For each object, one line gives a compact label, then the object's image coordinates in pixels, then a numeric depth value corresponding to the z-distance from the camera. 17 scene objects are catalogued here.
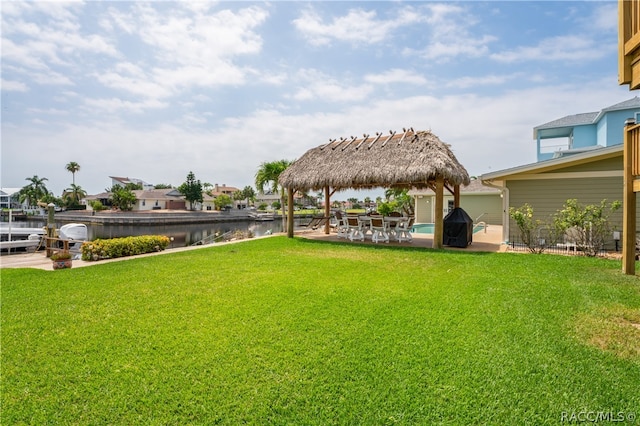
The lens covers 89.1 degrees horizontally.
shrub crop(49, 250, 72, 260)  7.65
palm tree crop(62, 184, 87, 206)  61.62
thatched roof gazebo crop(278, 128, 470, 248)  9.94
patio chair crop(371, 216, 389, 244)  11.53
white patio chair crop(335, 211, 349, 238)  12.72
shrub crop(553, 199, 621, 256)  7.87
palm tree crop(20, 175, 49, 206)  64.88
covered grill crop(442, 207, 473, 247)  10.09
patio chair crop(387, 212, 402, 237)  11.60
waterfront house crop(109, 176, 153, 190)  90.26
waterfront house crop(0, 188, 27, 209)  70.31
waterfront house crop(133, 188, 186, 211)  57.88
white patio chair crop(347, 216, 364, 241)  12.05
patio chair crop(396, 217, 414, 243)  11.33
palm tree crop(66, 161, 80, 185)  67.50
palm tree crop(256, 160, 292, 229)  24.08
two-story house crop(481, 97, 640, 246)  9.27
